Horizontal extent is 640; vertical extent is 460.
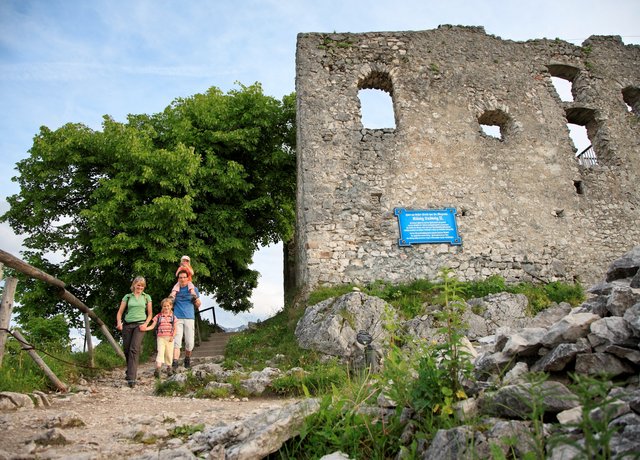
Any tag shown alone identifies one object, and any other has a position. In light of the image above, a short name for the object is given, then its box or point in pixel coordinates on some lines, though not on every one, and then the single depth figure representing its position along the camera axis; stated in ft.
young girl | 23.22
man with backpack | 23.76
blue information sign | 33.42
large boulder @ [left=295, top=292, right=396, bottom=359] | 25.70
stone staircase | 34.47
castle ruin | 33.42
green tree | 34.83
